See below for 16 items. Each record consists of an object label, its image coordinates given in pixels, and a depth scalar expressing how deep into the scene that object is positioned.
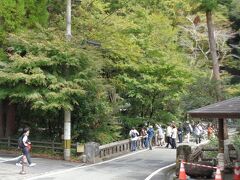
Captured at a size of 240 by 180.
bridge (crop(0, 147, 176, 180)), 17.67
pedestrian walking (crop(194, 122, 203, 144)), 34.16
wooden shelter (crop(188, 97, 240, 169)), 15.39
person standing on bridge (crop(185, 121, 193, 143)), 35.69
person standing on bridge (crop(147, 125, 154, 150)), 29.95
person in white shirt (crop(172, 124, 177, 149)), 29.60
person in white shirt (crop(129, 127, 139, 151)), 28.94
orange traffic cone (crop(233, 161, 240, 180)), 14.64
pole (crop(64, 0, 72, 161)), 22.66
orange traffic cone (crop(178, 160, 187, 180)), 15.64
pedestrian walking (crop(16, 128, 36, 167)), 17.80
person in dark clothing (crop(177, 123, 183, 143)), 34.22
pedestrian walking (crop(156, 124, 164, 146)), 31.56
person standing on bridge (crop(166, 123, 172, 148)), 29.80
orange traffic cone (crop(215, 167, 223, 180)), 13.59
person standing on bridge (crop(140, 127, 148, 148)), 30.31
